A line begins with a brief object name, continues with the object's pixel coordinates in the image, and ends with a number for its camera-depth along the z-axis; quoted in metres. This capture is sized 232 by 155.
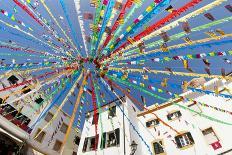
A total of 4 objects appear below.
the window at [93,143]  10.11
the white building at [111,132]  9.09
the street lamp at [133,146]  7.37
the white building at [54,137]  12.27
